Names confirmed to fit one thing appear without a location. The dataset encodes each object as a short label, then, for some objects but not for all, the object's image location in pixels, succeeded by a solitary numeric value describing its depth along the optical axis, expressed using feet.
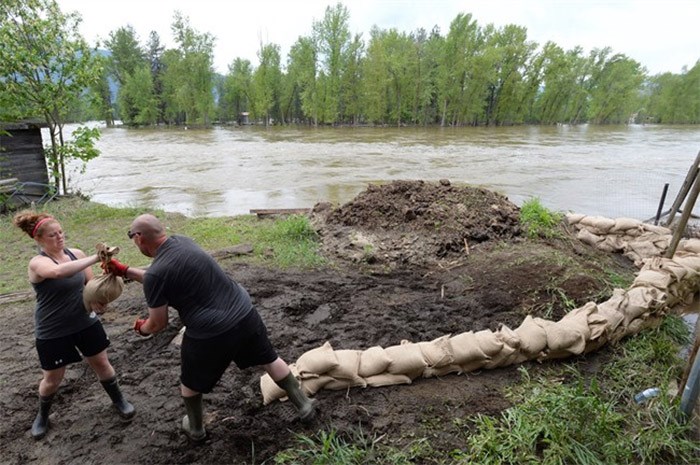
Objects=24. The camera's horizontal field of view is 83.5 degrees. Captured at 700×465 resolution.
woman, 7.47
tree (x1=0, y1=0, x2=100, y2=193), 24.63
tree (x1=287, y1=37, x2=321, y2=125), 162.50
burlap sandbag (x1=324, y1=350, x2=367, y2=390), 9.27
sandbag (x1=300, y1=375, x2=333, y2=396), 9.23
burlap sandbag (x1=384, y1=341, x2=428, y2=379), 9.56
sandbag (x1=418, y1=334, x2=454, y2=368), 9.78
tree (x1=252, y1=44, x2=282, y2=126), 175.63
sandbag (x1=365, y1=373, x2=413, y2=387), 9.45
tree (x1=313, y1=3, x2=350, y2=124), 155.94
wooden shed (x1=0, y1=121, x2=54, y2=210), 25.55
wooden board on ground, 25.98
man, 6.64
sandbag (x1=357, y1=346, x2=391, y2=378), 9.49
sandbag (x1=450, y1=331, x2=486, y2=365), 9.89
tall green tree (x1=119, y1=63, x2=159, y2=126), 168.35
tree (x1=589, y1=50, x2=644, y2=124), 175.22
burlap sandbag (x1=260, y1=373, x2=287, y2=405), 8.98
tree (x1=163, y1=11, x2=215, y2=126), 173.17
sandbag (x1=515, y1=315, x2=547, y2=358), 10.24
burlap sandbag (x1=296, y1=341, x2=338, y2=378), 9.21
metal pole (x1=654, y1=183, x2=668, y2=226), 23.56
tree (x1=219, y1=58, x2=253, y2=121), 182.70
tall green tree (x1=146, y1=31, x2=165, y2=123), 202.49
